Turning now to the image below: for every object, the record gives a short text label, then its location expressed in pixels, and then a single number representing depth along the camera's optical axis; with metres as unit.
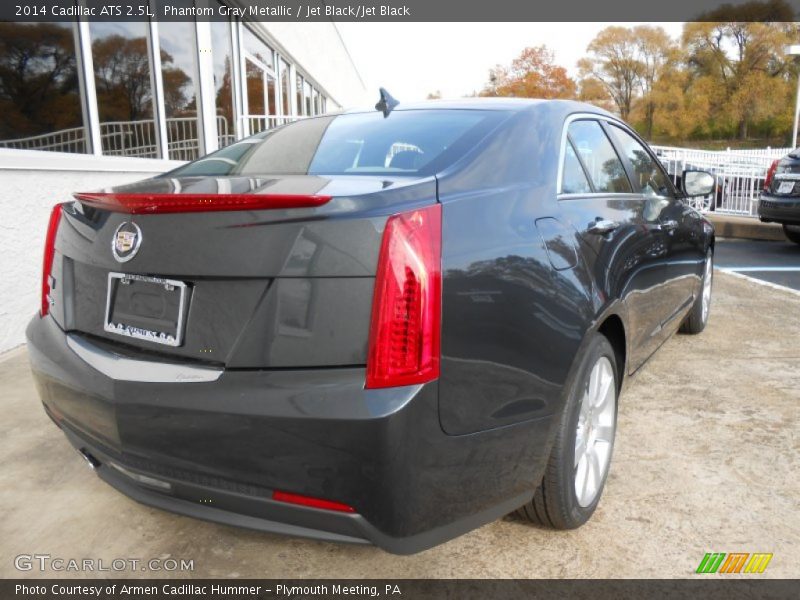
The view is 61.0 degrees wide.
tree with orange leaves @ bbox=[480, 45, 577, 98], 55.40
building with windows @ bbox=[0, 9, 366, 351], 4.77
